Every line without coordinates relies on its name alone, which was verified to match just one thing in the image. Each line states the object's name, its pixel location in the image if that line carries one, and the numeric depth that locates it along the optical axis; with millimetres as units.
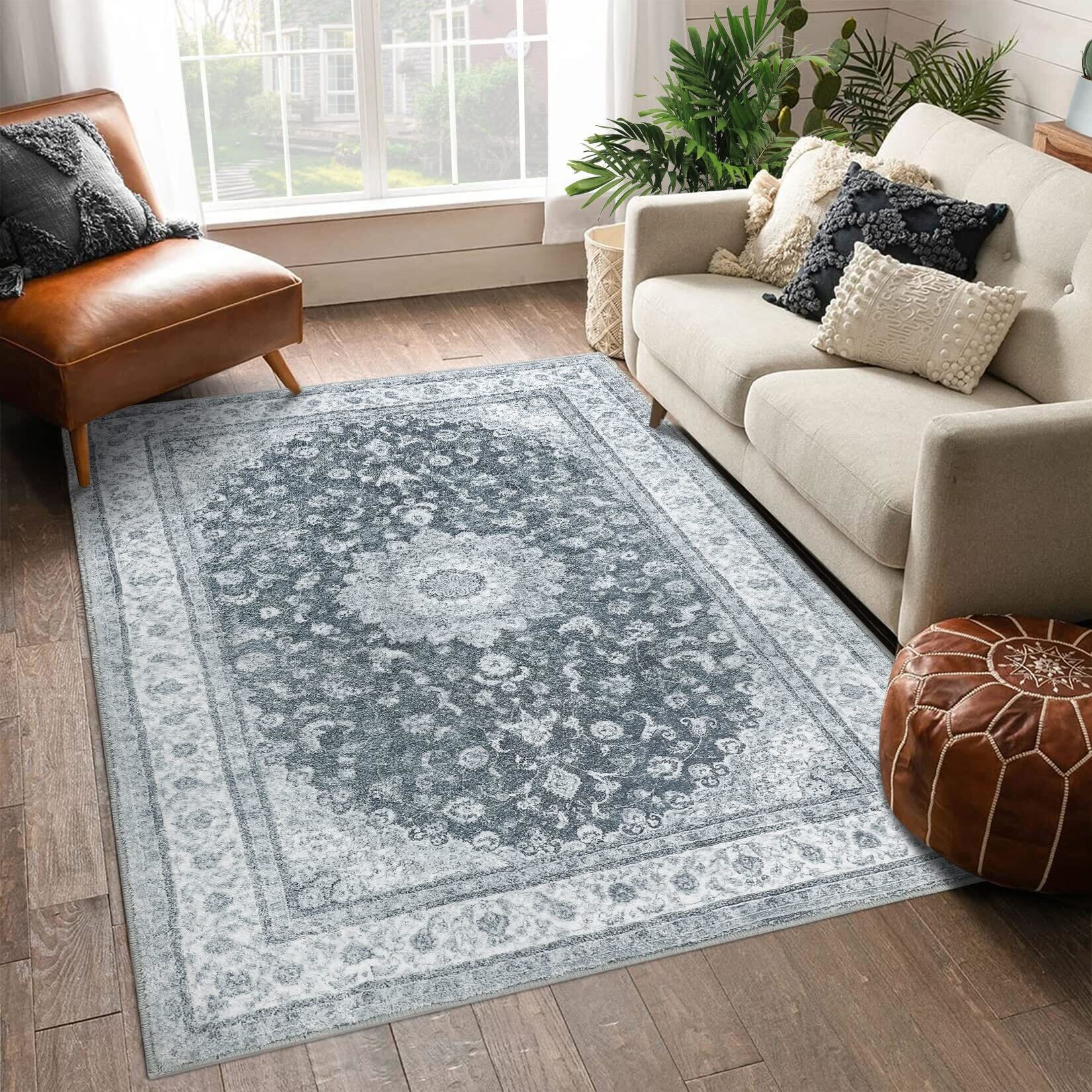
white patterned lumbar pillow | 2953
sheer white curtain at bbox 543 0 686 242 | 4555
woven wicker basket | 4141
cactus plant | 4137
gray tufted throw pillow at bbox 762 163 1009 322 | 3086
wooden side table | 3660
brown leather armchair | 3350
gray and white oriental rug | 2115
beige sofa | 2451
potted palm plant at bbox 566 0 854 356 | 3971
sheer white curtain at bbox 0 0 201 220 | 4016
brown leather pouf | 2061
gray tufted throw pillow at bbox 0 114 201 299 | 3598
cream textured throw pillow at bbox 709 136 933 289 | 3467
